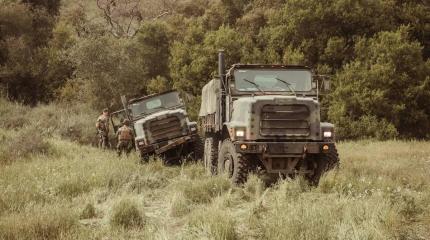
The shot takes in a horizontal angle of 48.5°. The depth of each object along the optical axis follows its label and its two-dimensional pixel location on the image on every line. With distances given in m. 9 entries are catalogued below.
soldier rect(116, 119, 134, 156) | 14.78
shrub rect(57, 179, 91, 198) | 8.47
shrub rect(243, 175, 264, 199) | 8.17
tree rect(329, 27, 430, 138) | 21.66
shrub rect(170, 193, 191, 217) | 7.04
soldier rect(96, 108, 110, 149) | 16.75
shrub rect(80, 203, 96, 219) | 6.74
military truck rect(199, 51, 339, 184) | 9.12
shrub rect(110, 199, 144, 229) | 6.27
